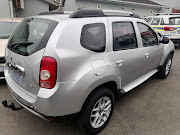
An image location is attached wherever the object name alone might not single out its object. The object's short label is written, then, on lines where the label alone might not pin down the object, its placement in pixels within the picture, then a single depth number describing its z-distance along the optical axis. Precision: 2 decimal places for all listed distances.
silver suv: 1.76
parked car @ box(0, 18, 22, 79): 4.40
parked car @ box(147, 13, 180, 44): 7.79
